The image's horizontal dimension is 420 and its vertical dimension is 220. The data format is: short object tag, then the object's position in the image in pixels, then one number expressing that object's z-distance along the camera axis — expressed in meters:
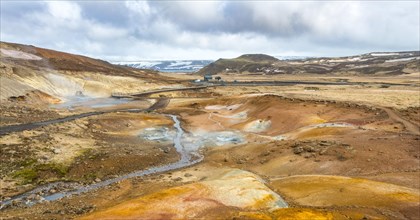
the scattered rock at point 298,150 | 39.36
